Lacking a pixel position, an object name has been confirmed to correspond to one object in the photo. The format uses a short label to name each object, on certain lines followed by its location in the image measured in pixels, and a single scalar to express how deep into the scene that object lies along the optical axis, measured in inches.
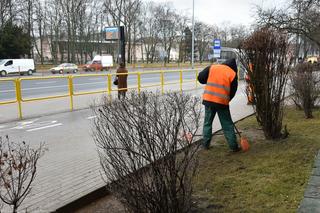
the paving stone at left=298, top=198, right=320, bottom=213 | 127.1
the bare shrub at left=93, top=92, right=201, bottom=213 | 121.5
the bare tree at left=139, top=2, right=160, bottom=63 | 3051.2
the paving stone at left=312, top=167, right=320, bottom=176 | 168.1
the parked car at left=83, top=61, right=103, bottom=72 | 2042.3
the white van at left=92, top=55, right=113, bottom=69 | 2083.9
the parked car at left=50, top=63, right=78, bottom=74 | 1853.6
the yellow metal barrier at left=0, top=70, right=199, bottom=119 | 407.5
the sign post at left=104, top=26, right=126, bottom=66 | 831.1
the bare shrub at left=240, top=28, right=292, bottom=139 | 234.5
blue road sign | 1128.2
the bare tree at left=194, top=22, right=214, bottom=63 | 3481.8
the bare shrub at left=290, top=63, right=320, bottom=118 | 353.0
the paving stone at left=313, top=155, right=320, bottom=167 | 182.6
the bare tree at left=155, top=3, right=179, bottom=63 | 3134.8
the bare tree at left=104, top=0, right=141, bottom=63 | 2664.9
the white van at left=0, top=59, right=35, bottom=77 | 1580.0
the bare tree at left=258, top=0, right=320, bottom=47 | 711.1
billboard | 945.8
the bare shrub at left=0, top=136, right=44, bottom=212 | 114.3
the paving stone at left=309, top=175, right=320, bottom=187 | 155.0
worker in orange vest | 222.8
